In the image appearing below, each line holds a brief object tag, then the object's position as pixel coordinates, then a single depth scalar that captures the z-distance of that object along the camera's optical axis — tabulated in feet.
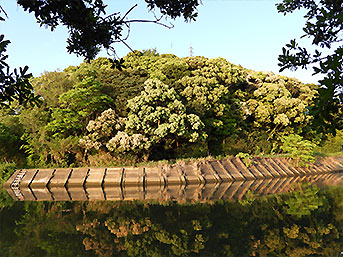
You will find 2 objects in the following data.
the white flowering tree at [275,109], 72.13
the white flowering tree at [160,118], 51.67
